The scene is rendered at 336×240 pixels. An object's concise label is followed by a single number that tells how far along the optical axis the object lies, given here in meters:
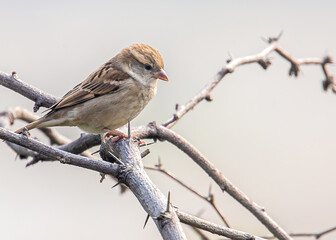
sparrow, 8.48
